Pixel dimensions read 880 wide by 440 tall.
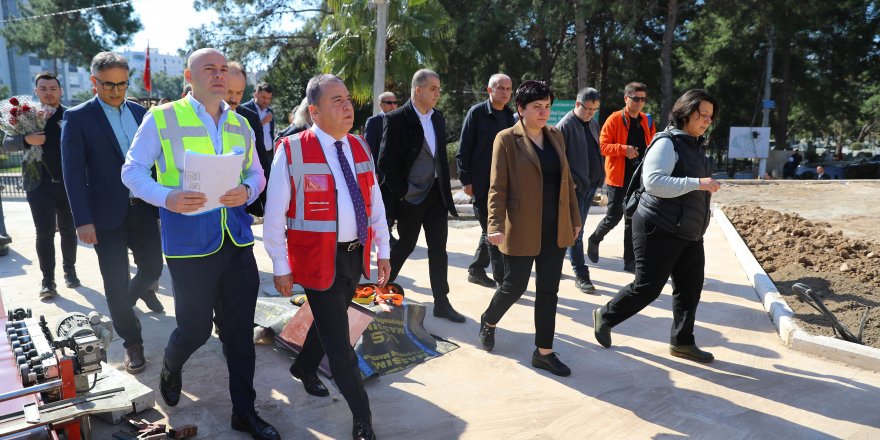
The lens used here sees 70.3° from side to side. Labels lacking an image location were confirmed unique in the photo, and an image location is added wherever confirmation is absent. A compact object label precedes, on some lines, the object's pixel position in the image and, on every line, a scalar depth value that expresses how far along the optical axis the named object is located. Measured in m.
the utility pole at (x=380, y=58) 13.35
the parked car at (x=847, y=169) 26.83
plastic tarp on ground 3.98
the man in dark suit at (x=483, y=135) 5.40
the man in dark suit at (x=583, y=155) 5.78
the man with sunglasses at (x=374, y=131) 5.78
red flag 19.93
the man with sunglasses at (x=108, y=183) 3.85
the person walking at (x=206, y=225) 3.01
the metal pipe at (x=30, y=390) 1.98
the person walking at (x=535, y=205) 4.00
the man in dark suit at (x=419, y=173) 5.02
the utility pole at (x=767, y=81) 26.13
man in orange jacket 6.43
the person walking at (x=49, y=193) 5.62
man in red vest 3.04
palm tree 17.06
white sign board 23.25
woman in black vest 4.02
